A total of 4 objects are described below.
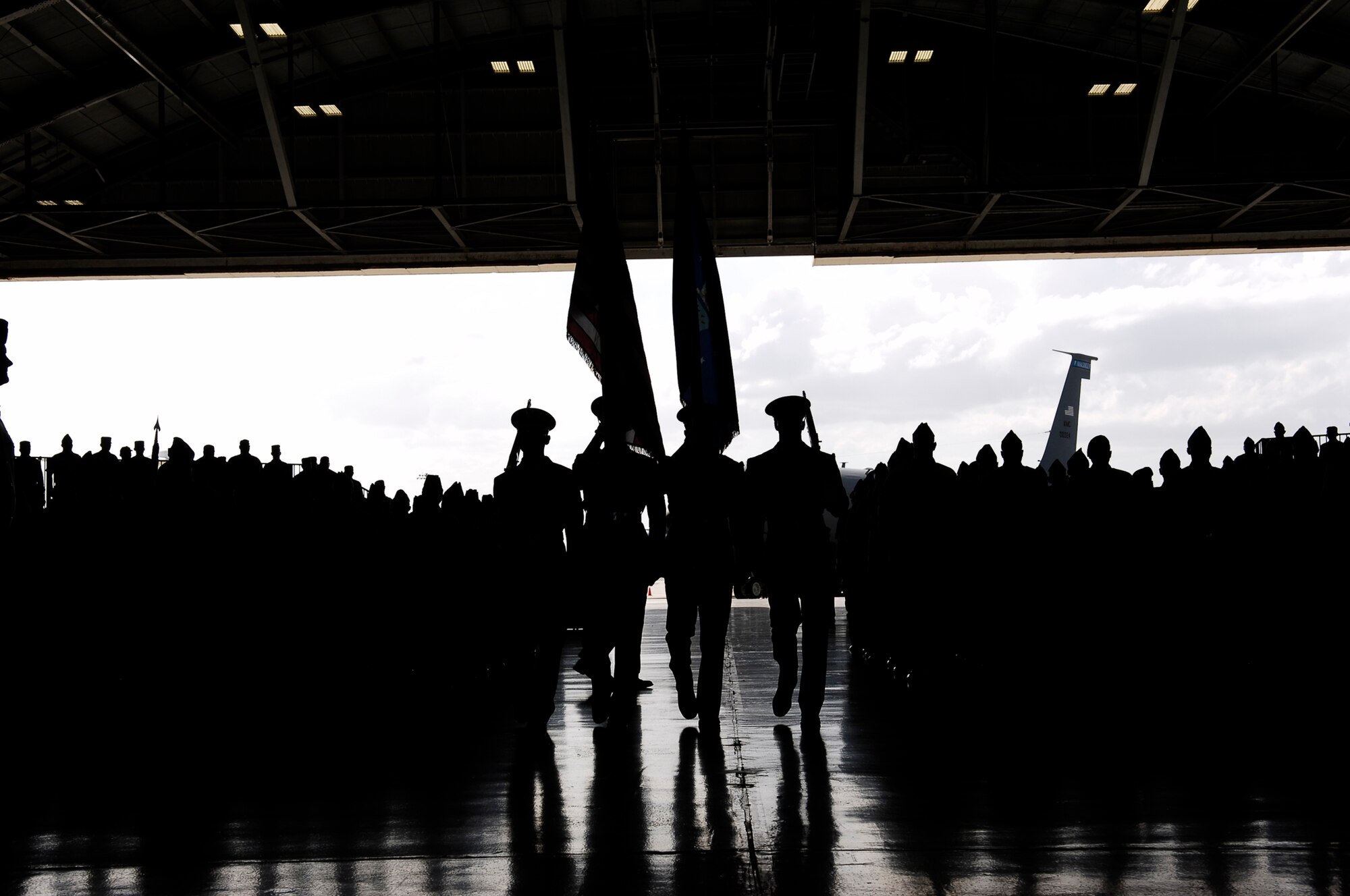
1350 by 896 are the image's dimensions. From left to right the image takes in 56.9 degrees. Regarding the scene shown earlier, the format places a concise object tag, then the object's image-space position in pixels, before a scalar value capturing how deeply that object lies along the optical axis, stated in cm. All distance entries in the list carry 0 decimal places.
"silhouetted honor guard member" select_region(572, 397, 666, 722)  714
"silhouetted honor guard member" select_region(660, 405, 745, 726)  690
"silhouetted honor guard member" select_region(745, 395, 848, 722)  688
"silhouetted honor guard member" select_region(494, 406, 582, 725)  679
